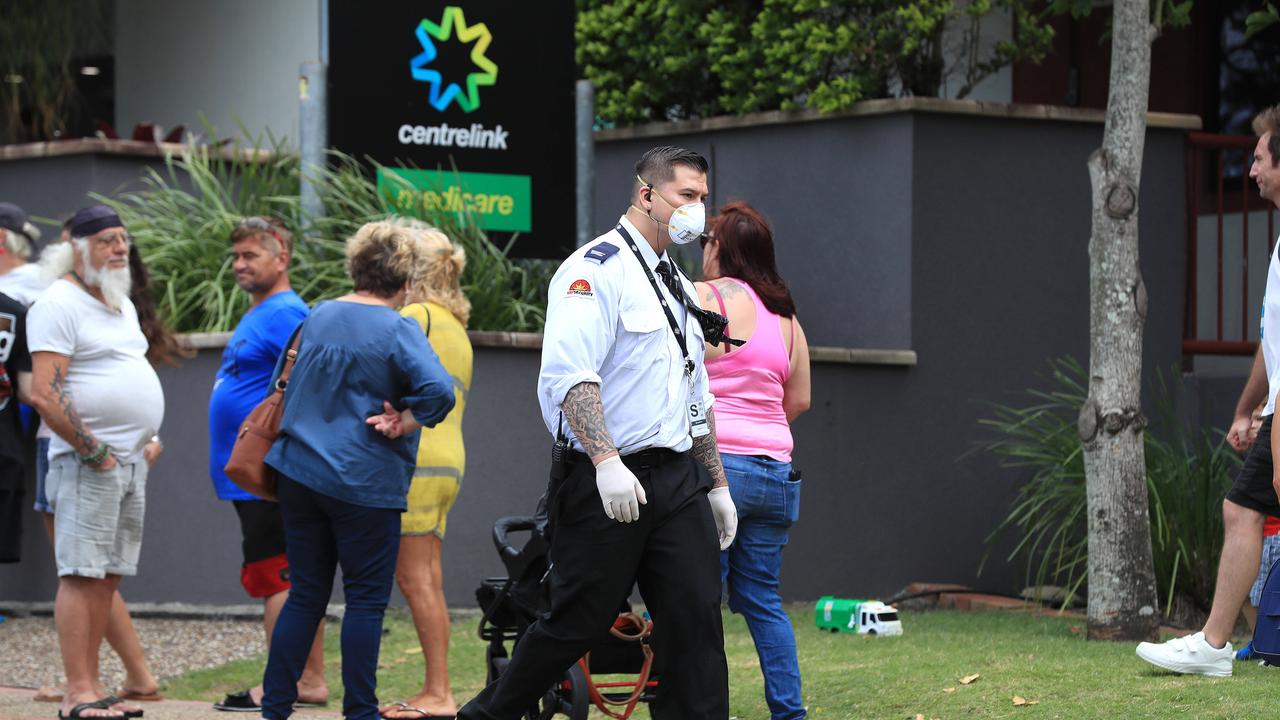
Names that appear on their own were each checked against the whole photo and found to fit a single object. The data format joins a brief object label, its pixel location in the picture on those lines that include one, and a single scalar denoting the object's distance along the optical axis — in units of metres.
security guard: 9.77
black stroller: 11.56
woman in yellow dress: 13.57
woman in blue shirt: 12.03
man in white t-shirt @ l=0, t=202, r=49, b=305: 16.03
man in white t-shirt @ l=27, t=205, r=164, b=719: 13.23
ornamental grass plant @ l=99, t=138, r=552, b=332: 20.09
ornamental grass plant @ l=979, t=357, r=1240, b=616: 17.33
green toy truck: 16.55
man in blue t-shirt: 14.10
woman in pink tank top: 11.89
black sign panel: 20.95
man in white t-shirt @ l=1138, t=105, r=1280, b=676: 12.12
